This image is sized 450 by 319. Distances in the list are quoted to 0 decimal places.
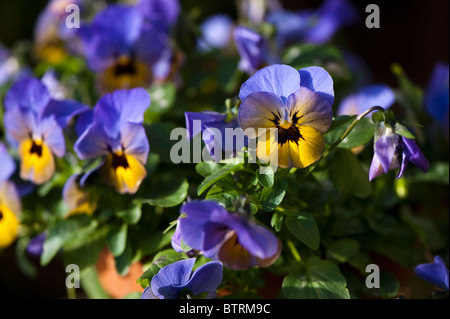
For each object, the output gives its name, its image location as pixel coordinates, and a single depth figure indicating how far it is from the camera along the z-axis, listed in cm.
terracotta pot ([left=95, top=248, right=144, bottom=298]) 33
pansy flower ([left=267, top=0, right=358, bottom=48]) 42
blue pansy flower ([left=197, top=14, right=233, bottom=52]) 45
